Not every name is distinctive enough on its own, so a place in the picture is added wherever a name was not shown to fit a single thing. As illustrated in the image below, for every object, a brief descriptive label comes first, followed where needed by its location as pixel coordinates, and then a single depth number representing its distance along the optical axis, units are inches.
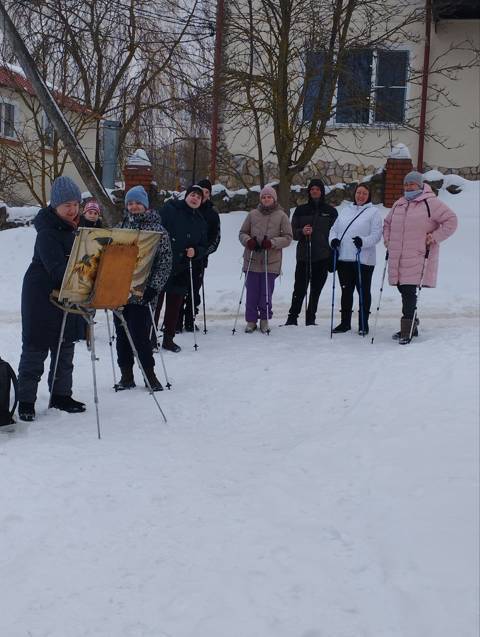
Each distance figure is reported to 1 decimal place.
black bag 222.7
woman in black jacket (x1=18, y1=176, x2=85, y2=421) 227.0
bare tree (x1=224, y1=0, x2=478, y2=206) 569.6
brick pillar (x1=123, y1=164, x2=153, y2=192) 663.1
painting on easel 213.2
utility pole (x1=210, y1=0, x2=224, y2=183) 600.2
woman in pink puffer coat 340.2
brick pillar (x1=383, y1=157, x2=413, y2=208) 655.1
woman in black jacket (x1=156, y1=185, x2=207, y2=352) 336.5
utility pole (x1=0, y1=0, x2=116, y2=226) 459.5
